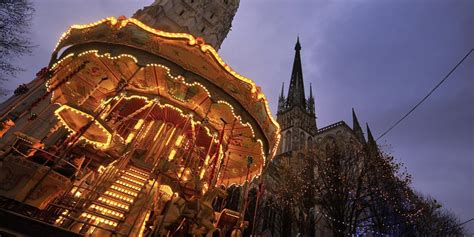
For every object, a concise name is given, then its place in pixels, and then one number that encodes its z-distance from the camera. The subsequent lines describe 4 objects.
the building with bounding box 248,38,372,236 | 23.97
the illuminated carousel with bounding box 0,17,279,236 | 6.03
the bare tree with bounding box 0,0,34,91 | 8.49
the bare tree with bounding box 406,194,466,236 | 18.09
